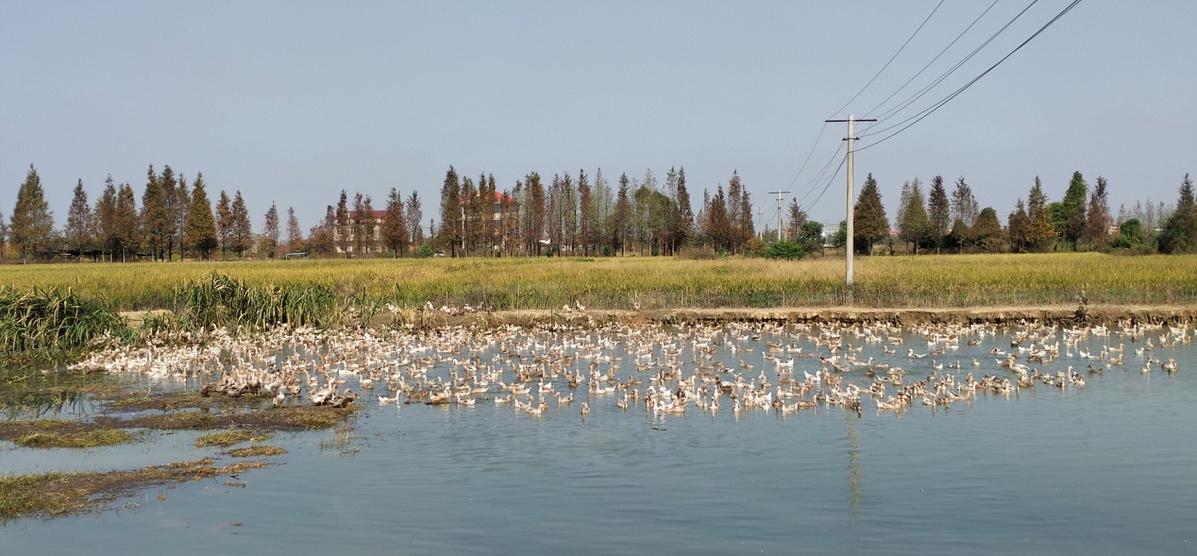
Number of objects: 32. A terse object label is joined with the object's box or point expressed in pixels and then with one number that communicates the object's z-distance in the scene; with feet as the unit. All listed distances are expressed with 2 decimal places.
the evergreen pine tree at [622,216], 341.21
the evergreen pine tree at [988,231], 304.91
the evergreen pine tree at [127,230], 318.04
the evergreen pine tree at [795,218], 387.75
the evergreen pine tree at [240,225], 339.77
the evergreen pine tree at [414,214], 370.12
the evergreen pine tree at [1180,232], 242.37
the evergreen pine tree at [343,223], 365.40
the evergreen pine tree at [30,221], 322.75
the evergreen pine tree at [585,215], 345.31
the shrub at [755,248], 267.29
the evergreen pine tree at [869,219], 299.99
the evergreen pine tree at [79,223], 328.90
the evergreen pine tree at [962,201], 350.43
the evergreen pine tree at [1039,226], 298.76
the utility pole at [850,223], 118.15
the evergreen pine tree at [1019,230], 300.61
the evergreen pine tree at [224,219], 340.80
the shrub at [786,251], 238.48
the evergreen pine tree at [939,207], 329.54
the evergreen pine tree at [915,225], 317.83
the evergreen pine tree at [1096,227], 316.19
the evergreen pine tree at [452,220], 324.60
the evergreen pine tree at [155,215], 321.93
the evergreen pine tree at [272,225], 385.85
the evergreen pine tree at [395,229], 328.70
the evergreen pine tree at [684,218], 337.31
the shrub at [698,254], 276.98
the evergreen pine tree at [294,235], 404.16
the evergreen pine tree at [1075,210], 320.50
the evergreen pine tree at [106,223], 318.45
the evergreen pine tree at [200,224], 319.68
